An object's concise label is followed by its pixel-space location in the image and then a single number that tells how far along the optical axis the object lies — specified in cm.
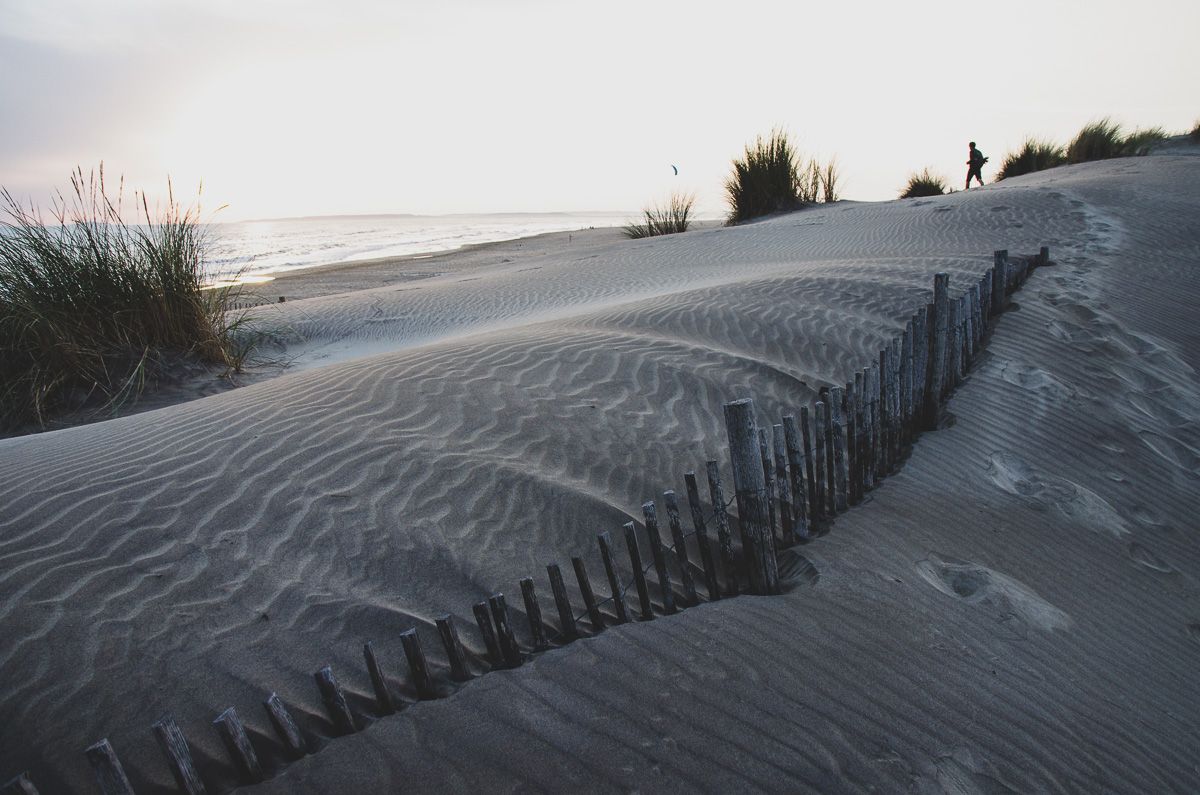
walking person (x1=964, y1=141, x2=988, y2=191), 2120
